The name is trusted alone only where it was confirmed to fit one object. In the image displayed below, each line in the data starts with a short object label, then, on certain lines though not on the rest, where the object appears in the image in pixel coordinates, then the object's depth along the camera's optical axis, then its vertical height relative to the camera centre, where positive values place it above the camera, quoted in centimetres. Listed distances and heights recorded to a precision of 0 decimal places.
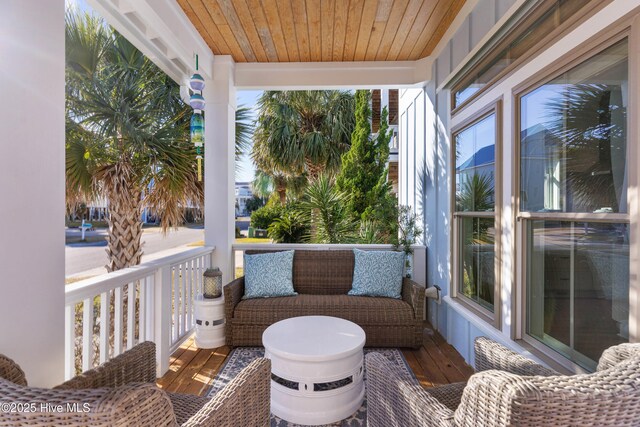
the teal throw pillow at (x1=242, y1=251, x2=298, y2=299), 303 -59
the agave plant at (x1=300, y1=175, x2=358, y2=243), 480 -1
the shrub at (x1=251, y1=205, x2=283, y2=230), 1045 -5
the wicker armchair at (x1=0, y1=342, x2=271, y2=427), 65 -46
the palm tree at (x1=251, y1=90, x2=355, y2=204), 889 +249
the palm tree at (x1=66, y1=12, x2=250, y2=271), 270 +72
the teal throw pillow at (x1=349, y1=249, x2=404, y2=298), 306 -58
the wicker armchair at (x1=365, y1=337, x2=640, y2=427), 73 -43
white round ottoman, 185 -96
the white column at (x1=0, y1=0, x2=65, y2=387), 111 +11
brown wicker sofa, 279 -87
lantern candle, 296 -64
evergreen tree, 682 +116
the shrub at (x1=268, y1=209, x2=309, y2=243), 551 -25
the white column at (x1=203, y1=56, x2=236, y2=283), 346 +56
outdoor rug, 189 -121
